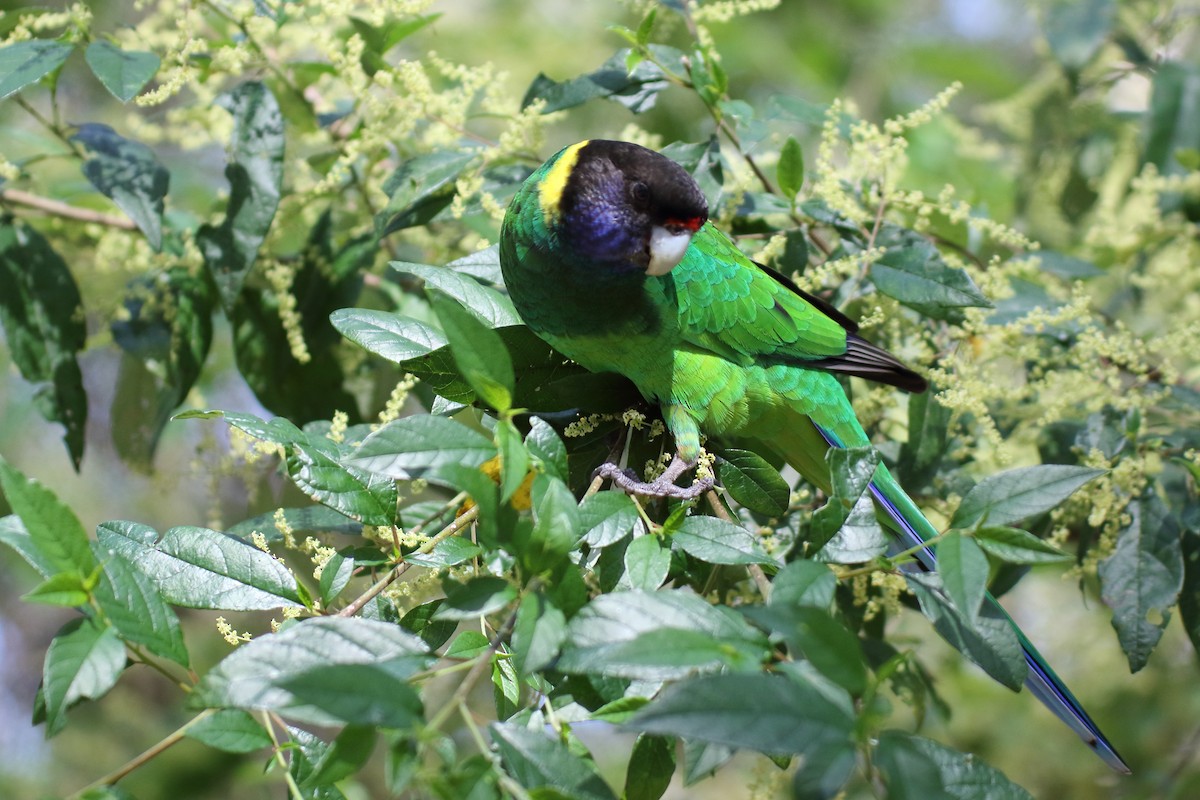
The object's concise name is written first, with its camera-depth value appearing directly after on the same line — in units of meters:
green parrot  4.75
